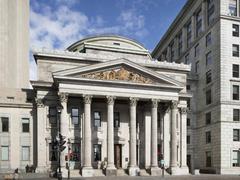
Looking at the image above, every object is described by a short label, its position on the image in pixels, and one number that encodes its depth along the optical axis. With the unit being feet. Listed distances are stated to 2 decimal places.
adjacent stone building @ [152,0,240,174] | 148.06
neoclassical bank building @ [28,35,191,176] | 120.09
